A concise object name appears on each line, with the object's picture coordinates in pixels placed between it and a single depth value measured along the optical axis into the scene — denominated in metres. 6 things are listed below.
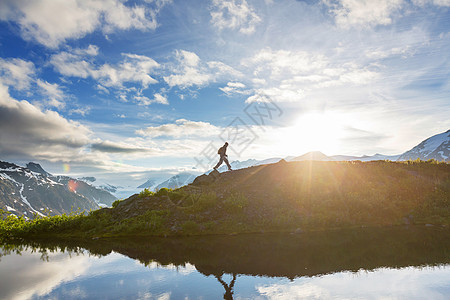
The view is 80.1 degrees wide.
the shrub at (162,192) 28.92
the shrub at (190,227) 21.95
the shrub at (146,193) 28.64
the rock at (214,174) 33.53
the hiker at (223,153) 32.75
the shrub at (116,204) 30.11
